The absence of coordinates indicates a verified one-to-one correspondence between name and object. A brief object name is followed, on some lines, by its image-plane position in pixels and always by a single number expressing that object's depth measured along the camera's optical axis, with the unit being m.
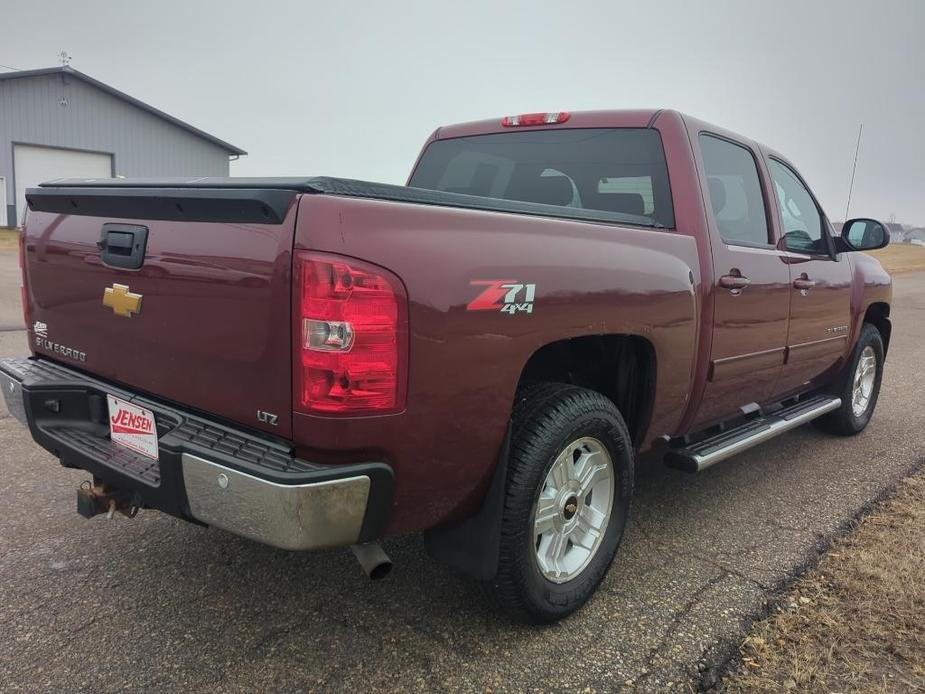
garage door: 24.30
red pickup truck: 1.91
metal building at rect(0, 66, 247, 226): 24.19
